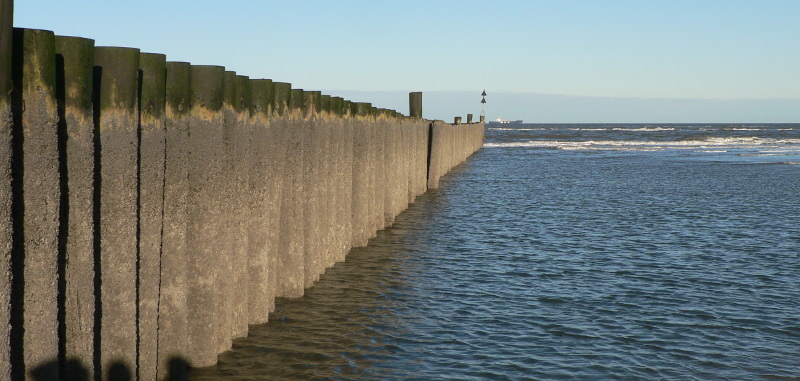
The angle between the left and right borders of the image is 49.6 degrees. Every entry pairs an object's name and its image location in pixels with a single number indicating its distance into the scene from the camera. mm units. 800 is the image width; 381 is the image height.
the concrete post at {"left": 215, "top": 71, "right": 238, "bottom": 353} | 5934
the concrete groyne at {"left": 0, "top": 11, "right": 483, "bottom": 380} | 3984
